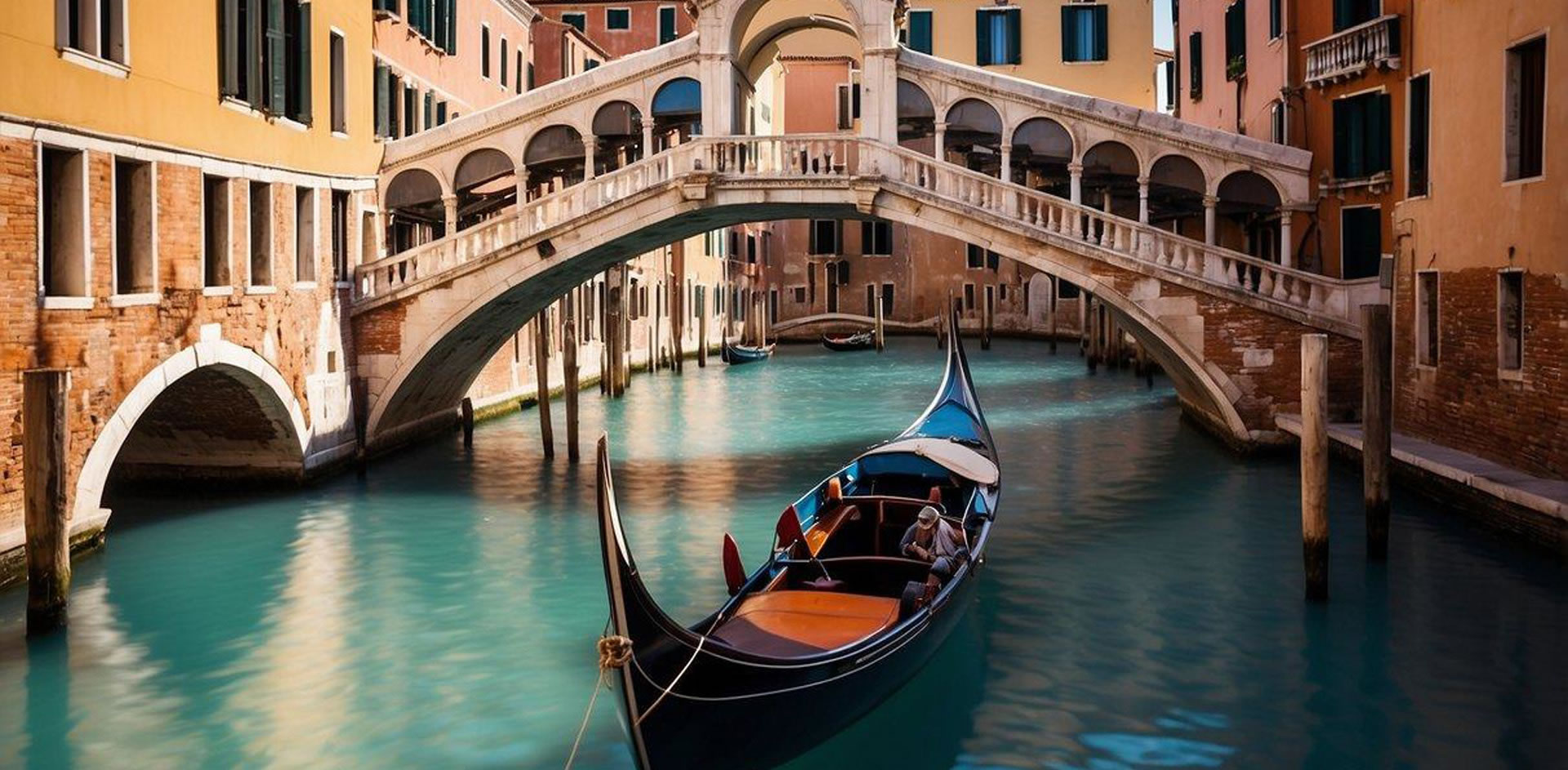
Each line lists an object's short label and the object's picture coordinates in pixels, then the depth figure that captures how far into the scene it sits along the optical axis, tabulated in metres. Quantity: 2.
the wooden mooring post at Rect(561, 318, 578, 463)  14.39
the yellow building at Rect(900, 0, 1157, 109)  29.36
